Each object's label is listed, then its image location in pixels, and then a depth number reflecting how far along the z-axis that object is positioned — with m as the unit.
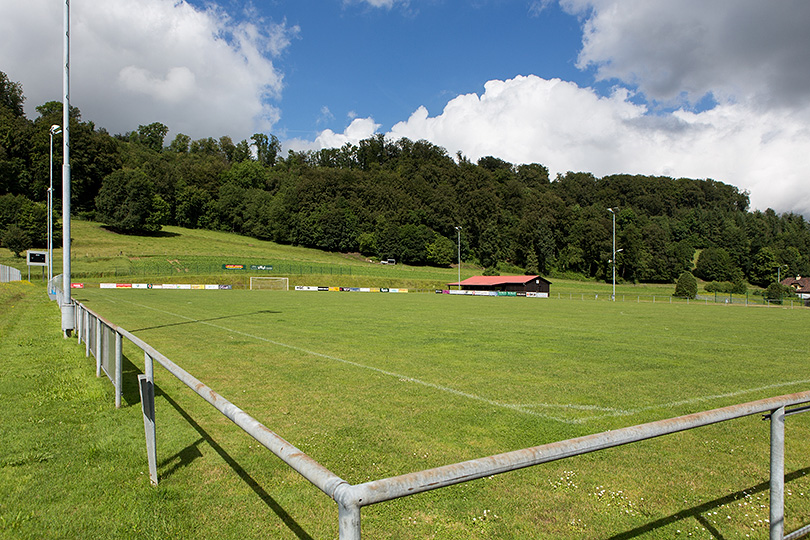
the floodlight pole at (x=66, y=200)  13.15
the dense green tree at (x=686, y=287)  66.73
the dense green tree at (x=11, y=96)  107.00
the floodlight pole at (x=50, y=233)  35.14
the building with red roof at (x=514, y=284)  72.31
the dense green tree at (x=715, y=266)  122.25
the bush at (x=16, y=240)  64.44
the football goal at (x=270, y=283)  68.00
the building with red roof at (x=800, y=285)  106.69
